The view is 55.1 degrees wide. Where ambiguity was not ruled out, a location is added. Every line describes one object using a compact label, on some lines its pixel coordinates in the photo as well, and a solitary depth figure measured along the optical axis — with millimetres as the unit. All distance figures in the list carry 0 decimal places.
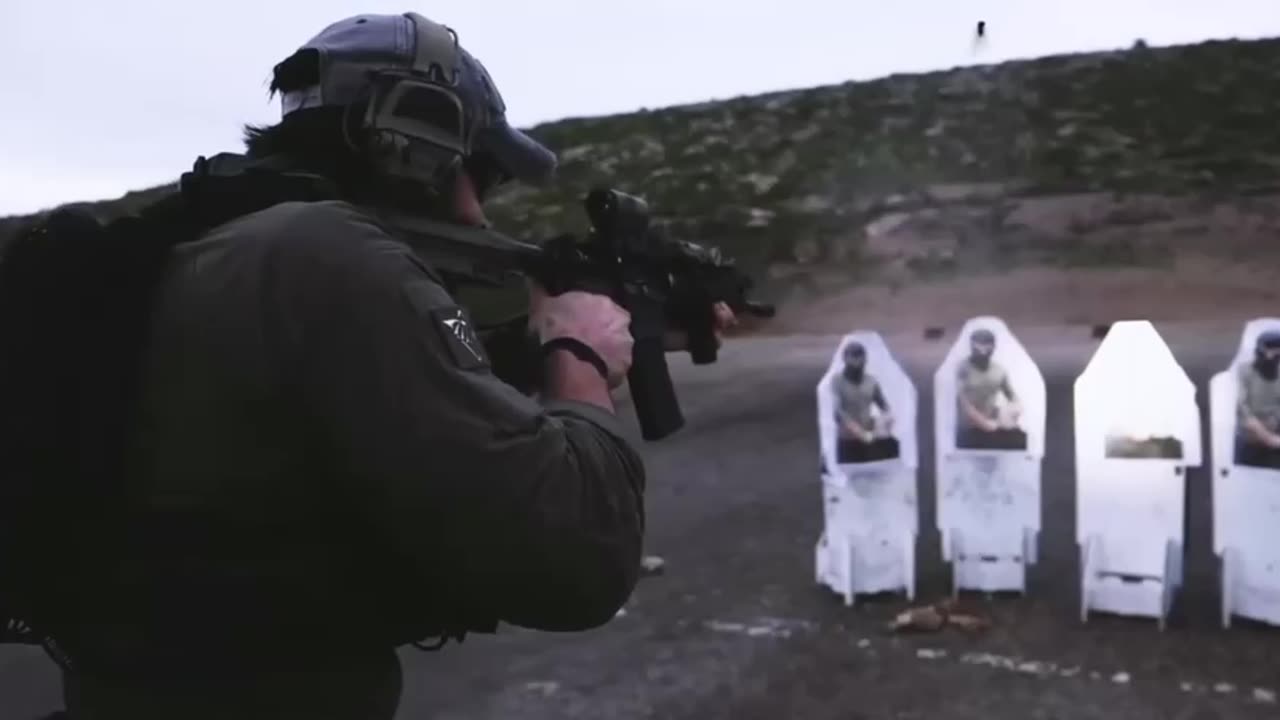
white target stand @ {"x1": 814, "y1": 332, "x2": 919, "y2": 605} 5078
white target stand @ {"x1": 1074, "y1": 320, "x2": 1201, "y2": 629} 4605
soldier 1110
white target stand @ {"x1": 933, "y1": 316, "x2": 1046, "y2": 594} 4973
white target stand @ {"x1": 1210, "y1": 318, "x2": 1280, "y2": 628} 4441
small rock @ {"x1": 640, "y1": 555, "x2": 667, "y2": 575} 5629
